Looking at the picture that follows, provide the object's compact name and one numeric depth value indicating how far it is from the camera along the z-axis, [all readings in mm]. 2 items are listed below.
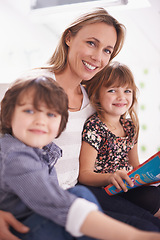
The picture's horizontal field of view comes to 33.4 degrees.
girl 1060
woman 1034
